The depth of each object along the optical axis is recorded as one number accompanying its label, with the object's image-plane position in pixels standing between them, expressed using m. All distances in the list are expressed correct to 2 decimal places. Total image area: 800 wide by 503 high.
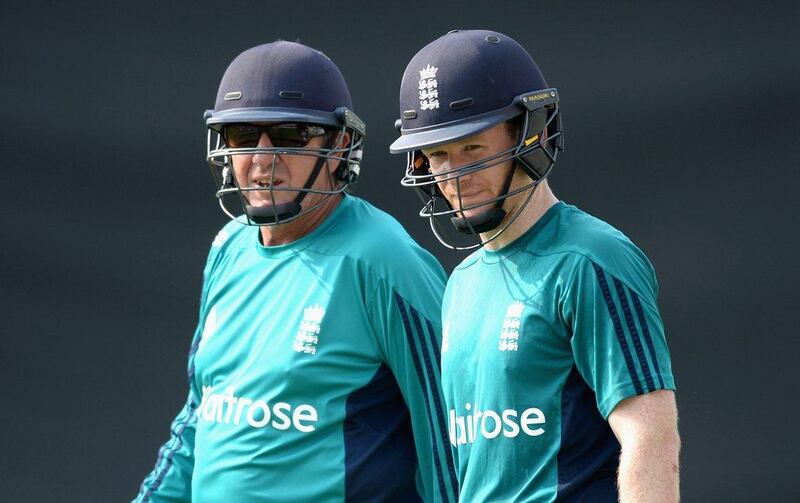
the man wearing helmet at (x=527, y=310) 17.06
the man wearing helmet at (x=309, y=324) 17.50
